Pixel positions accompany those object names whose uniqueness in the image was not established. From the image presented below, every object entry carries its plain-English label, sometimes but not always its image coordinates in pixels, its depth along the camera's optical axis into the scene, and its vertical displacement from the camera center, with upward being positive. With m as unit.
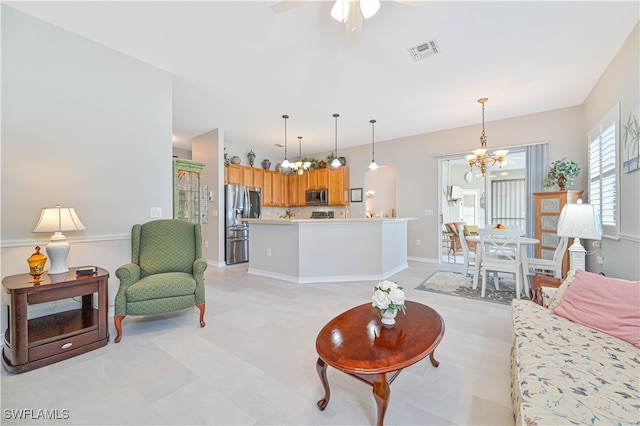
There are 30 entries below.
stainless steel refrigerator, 5.69 -0.17
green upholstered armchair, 2.38 -0.61
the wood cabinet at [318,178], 7.25 +0.98
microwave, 7.25 +0.45
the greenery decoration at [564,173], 4.00 +0.62
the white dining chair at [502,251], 3.33 -0.52
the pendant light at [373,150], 5.38 +1.58
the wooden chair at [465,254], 4.00 -0.66
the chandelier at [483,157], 4.12 +0.91
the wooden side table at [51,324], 1.86 -0.94
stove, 7.09 -0.03
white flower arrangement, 1.64 -0.54
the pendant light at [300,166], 5.53 +1.02
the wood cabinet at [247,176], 6.48 +0.94
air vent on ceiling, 2.69 +1.74
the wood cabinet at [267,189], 7.15 +0.68
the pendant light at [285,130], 4.76 +1.77
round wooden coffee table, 1.28 -0.73
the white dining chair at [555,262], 3.31 -0.67
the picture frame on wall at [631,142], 2.29 +0.65
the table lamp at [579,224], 2.41 -0.11
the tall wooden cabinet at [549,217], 3.96 -0.07
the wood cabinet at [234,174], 6.04 +0.93
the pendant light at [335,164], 5.30 +1.01
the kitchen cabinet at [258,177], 6.79 +0.95
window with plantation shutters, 2.80 +0.51
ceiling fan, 1.78 +1.49
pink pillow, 1.51 -0.60
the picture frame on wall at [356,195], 6.88 +0.48
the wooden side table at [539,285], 2.15 -0.67
